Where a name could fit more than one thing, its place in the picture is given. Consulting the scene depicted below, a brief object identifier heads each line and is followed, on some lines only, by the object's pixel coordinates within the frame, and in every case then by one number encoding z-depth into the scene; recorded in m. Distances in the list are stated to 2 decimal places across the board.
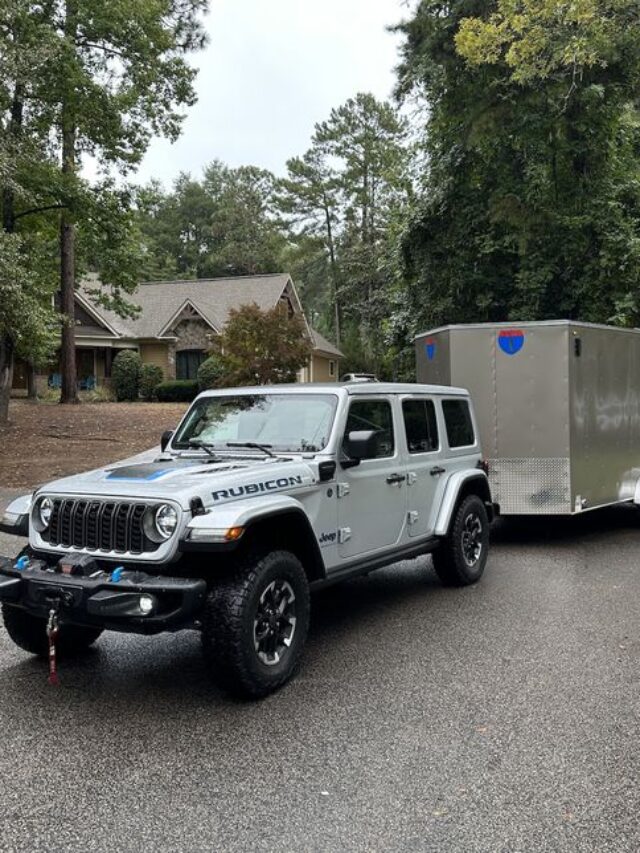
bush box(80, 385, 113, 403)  30.65
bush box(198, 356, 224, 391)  30.73
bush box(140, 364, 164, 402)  32.75
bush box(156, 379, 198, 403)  31.56
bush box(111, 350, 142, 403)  32.66
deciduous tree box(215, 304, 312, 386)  22.94
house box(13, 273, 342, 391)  34.41
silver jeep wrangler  4.24
